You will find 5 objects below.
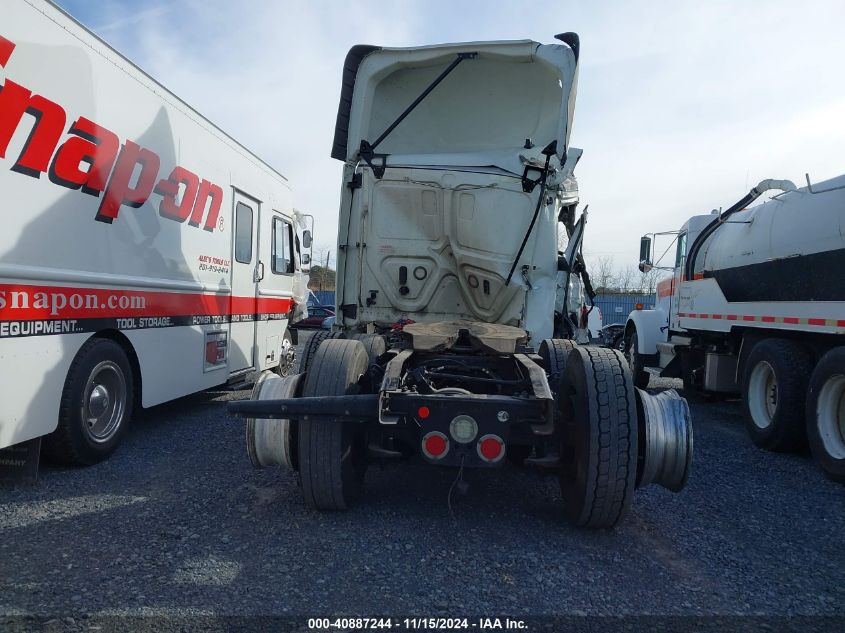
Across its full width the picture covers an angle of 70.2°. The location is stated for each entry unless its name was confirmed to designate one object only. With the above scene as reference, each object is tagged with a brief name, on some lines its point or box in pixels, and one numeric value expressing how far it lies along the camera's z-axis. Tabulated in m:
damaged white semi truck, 3.64
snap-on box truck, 4.08
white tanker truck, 5.59
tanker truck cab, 9.48
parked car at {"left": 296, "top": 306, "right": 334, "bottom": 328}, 22.22
